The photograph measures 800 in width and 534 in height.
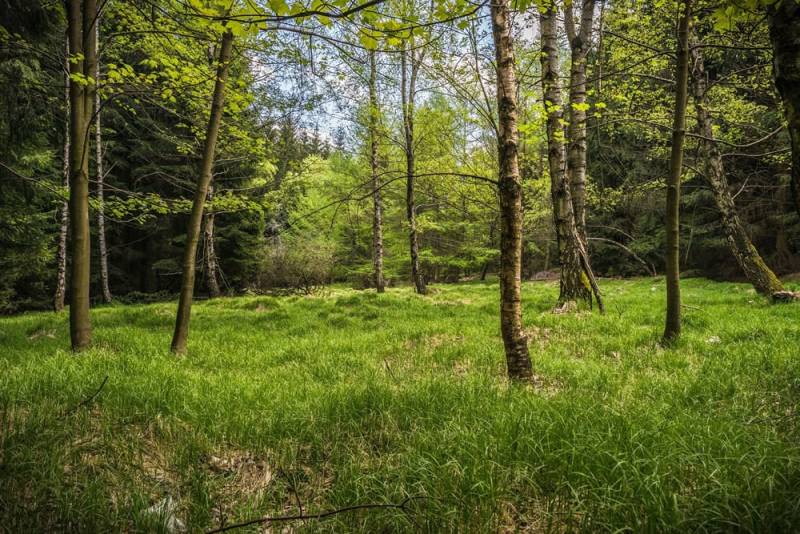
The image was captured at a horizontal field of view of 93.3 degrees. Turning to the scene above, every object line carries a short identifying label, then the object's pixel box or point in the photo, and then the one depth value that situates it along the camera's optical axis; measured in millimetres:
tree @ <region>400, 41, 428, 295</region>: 15492
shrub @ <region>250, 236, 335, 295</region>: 20719
